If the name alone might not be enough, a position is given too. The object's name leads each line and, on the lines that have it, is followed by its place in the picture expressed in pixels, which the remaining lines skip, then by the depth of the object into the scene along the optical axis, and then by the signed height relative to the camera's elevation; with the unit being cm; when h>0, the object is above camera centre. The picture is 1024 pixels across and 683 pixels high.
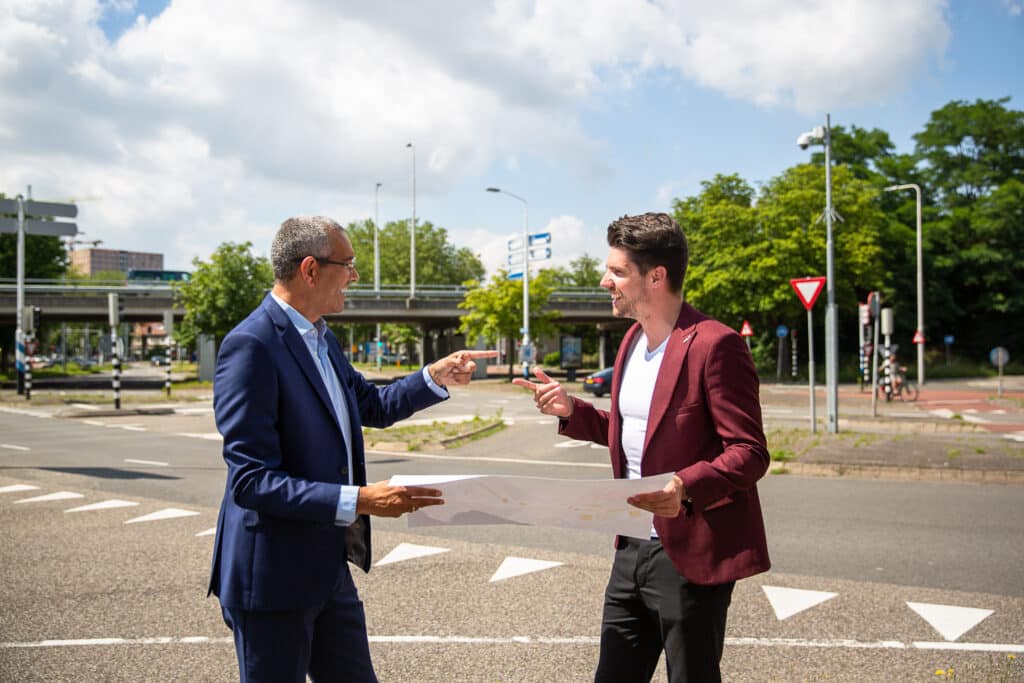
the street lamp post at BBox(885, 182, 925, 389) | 3681 +53
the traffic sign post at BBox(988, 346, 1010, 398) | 2408 -39
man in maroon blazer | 231 -35
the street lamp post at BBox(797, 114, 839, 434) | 1457 -24
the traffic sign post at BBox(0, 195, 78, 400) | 2266 +403
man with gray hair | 220 -39
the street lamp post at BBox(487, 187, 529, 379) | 3492 +290
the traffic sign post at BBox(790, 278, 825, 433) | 1393 +101
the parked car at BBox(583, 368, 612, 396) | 2952 -138
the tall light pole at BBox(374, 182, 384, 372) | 6126 +1087
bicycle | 2648 -137
